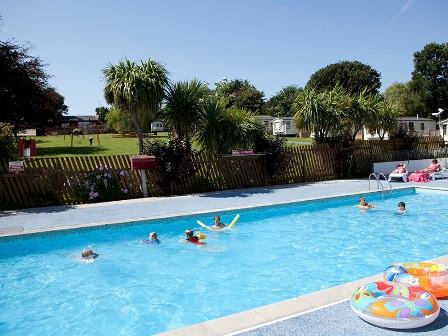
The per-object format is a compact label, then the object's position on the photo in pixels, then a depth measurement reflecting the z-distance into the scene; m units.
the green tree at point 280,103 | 87.30
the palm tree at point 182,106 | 15.04
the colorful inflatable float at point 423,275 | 4.90
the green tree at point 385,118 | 19.47
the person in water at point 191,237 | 9.55
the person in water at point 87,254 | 8.51
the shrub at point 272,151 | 16.33
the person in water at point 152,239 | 9.46
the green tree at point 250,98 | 69.81
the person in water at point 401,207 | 12.34
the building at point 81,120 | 117.78
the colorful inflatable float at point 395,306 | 4.12
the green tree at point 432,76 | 67.50
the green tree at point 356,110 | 18.42
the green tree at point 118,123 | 53.57
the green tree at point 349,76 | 69.81
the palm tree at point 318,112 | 17.86
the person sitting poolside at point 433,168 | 18.09
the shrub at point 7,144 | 12.27
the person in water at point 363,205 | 12.76
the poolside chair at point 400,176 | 16.83
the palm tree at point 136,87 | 13.99
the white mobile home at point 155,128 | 76.46
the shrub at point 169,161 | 14.06
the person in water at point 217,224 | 10.26
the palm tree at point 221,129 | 15.50
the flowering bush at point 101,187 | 12.80
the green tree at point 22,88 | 25.75
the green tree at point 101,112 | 112.14
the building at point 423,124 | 49.08
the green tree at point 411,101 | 67.69
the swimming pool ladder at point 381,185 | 14.80
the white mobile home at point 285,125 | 64.12
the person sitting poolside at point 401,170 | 17.08
